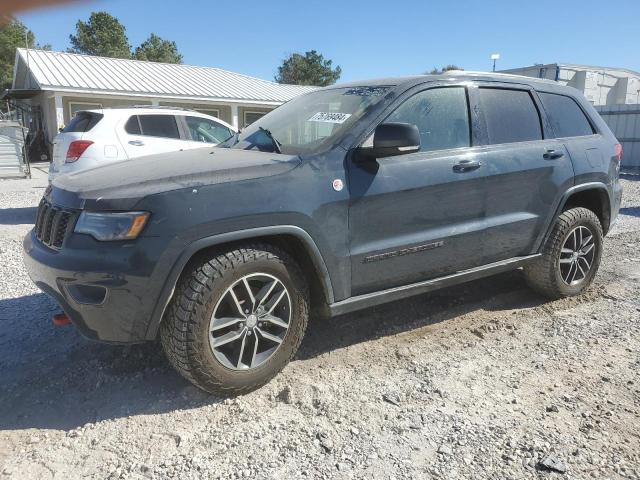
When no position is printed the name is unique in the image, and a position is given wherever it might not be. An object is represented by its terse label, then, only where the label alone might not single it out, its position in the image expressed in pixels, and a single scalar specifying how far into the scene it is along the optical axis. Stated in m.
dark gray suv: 2.62
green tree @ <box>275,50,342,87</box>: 63.53
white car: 7.59
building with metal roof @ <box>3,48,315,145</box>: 19.20
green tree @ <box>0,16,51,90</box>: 36.94
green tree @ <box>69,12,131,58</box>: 53.50
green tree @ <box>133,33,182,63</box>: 59.24
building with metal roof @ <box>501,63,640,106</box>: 20.30
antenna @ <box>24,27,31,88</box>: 19.24
